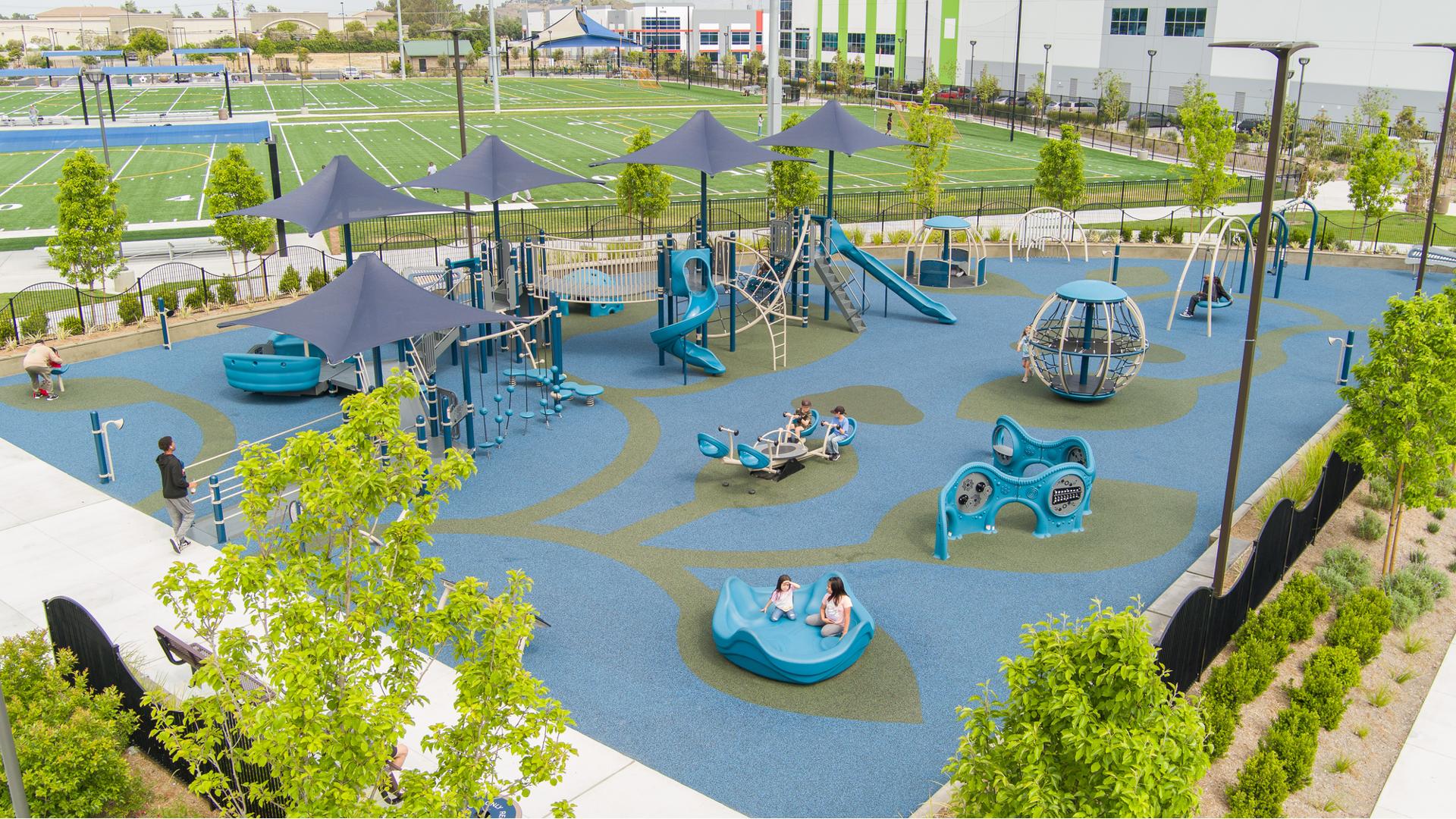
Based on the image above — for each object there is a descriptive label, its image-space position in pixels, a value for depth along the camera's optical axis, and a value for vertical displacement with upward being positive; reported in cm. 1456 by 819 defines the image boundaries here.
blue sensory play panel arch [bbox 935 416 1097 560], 1540 -532
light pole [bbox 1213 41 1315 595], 1110 -215
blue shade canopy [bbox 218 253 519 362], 1603 -308
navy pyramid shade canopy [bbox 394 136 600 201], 2378 -160
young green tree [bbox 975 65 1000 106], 8094 +62
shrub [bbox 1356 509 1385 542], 1587 -588
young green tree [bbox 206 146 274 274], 2812 -245
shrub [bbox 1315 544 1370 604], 1411 -591
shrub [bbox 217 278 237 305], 2644 -446
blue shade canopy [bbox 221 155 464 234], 2122 -193
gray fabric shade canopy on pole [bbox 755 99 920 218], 2766 -90
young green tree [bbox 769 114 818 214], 3316 -251
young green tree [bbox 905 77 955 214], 3569 -171
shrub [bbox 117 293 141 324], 2491 -457
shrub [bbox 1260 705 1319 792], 1033 -592
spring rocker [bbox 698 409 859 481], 1705 -541
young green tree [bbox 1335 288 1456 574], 1416 -380
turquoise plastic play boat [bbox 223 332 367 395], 2073 -497
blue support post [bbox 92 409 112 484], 1697 -530
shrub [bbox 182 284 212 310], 2602 -454
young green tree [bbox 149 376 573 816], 655 -327
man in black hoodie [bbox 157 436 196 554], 1470 -503
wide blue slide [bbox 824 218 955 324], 2650 -424
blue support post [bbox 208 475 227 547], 1484 -542
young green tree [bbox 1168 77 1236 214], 3381 -151
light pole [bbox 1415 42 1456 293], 2281 -229
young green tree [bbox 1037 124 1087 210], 3503 -222
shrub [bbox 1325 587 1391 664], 1280 -593
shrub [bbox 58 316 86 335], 2408 -475
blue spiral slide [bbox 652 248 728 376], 2239 -443
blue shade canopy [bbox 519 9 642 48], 8488 +498
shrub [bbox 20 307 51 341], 2372 -468
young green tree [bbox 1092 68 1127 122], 6956 -19
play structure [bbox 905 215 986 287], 3027 -443
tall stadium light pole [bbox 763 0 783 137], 3222 +55
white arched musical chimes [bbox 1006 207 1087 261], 3434 -403
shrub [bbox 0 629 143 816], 953 -542
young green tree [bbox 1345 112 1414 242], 3350 -214
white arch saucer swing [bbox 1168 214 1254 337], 2617 -448
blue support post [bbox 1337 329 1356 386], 2203 -516
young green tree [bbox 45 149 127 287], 2547 -277
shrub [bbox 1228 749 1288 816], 980 -591
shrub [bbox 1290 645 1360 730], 1144 -594
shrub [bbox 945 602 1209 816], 696 -394
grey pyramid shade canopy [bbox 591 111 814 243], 2461 -115
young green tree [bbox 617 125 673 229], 3275 -264
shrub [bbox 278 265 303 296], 2736 -437
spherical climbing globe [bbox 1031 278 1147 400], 2106 -471
